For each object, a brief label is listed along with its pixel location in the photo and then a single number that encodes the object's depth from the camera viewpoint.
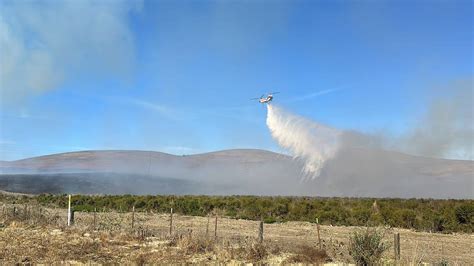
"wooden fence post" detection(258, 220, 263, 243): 20.19
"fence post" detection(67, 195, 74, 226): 27.14
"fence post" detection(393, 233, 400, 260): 15.79
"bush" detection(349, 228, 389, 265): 15.04
